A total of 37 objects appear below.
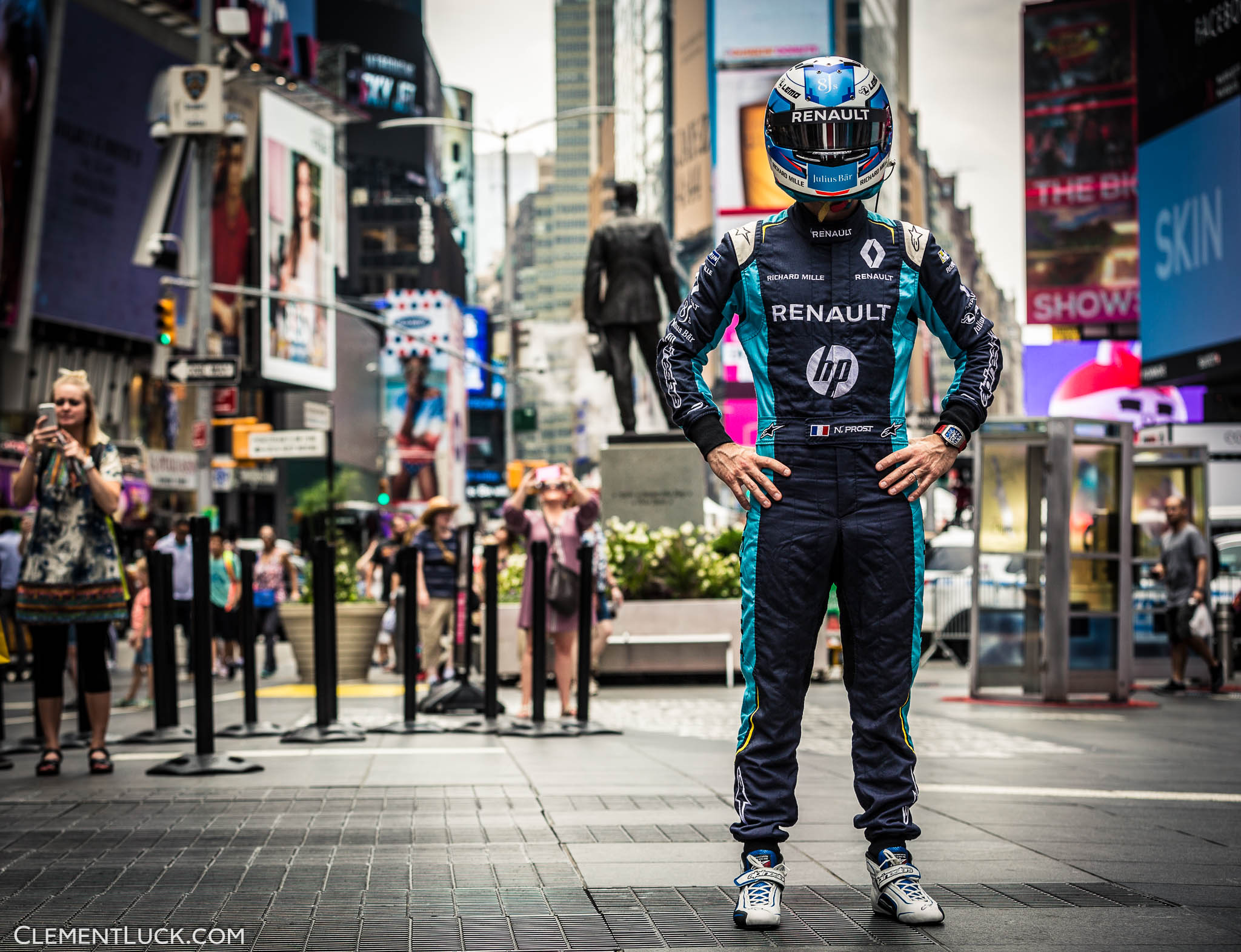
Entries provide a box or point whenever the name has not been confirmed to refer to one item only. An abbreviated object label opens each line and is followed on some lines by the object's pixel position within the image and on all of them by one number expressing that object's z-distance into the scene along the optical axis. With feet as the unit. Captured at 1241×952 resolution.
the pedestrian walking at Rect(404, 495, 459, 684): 54.03
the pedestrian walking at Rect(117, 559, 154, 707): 49.78
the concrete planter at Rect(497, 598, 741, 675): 51.70
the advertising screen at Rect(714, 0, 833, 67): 211.00
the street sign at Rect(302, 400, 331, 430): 87.51
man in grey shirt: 53.83
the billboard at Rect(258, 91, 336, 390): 193.36
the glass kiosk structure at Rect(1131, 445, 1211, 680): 57.93
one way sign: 67.56
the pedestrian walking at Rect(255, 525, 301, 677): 74.33
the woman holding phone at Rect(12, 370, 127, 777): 26.48
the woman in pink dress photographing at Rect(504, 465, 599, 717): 38.70
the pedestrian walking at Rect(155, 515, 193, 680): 58.54
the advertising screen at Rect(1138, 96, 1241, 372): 71.77
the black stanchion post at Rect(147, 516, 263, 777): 25.91
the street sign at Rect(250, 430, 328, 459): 80.12
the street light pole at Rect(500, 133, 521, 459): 132.98
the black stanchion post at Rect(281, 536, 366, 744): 31.19
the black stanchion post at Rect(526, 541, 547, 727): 33.22
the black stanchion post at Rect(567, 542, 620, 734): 33.68
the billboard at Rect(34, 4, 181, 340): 130.93
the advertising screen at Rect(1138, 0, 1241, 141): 69.26
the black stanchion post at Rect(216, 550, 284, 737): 31.04
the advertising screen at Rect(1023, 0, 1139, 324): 111.55
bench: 51.37
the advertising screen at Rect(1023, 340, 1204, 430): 147.74
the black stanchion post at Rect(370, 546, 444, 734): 33.78
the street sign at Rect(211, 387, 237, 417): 160.45
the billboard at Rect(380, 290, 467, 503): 328.29
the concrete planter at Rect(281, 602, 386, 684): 57.11
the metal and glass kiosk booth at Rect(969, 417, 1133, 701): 47.85
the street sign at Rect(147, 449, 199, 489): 124.67
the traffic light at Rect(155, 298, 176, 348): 82.12
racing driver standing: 14.20
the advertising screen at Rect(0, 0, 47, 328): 115.24
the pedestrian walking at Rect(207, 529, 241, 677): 63.00
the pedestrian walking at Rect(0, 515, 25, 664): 55.52
